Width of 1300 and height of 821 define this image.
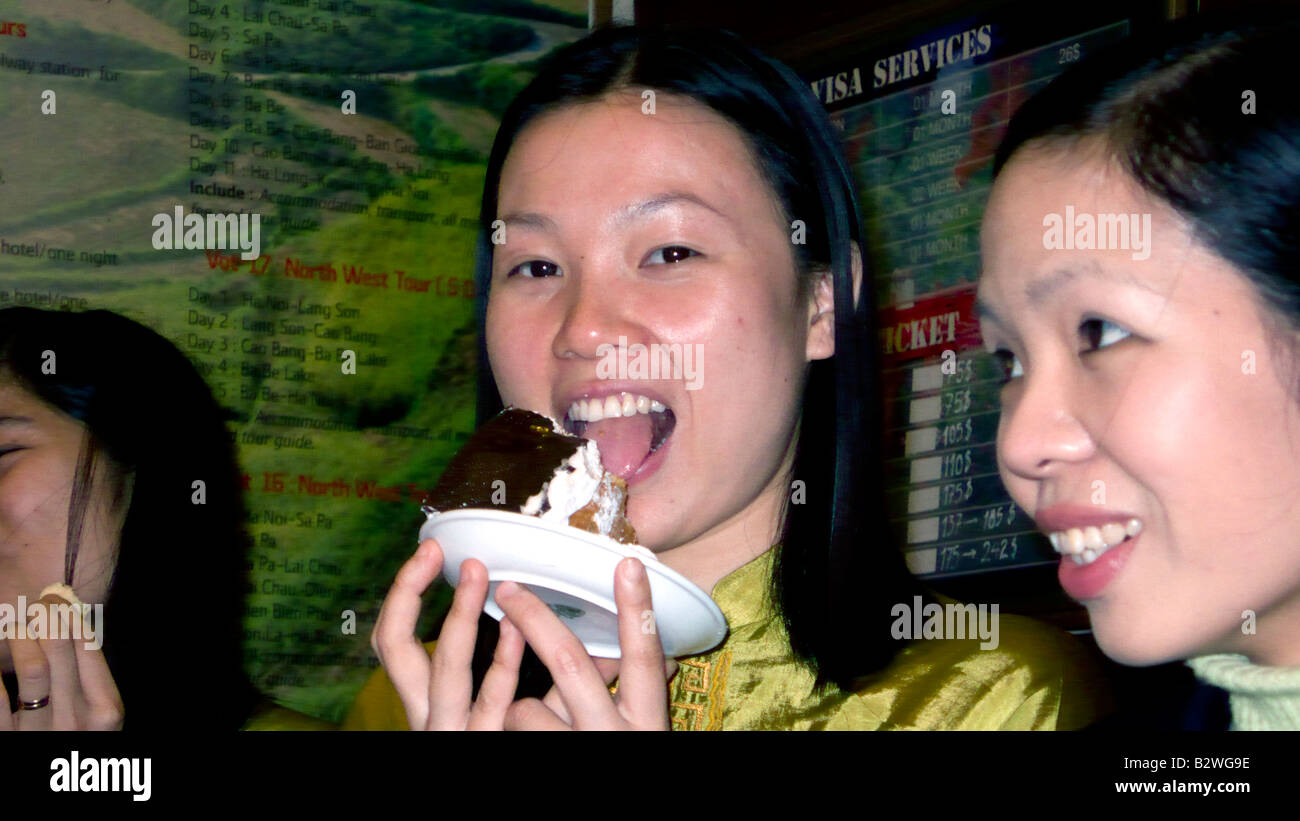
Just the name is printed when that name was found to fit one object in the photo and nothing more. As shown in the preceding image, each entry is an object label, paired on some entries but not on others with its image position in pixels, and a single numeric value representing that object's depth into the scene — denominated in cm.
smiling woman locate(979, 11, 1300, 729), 99
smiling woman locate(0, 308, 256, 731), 162
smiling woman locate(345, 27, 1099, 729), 135
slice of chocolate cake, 115
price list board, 201
